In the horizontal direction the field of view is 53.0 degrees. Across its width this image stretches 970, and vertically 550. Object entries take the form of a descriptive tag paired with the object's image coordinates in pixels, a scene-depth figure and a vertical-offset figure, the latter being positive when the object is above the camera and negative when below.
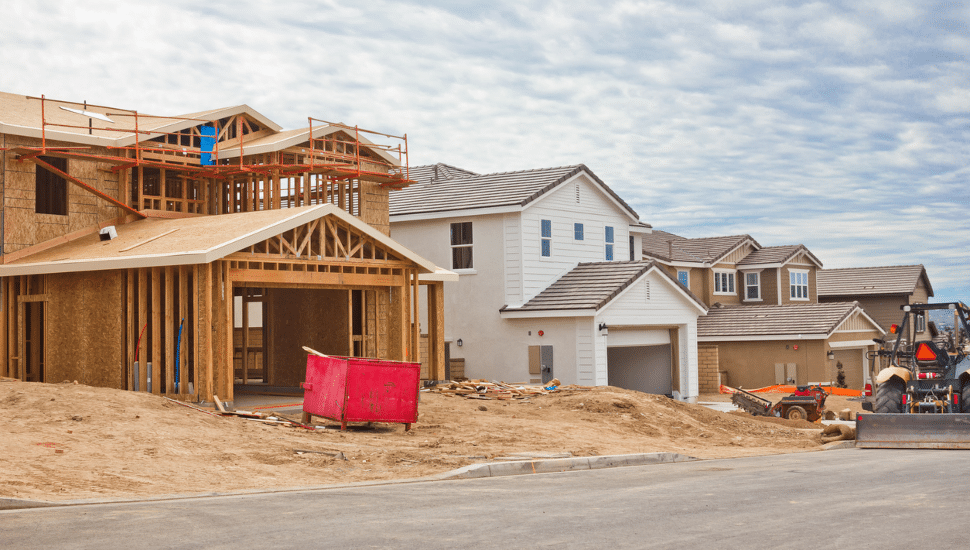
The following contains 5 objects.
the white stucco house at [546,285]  30.39 +0.87
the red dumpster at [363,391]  18.00 -1.39
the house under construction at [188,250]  19.91 +1.51
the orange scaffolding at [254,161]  23.61 +4.34
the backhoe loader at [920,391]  17.27 -1.58
